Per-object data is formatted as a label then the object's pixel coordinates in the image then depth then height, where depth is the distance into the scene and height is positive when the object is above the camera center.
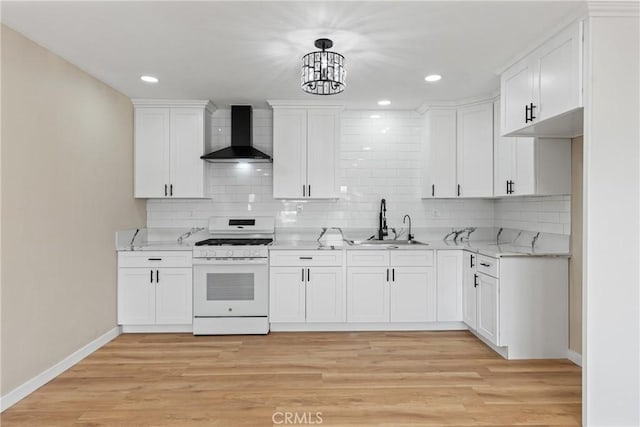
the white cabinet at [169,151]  4.40 +0.68
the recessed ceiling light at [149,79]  3.62 +1.23
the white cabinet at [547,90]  2.46 +0.88
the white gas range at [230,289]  4.10 -0.81
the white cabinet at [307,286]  4.16 -0.78
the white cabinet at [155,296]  4.13 -0.89
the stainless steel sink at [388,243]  4.43 -0.35
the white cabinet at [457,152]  4.29 +0.68
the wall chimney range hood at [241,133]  4.36 +0.90
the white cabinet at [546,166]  3.51 +0.42
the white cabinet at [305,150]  4.44 +0.70
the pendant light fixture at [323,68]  2.76 +1.02
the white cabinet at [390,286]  4.18 -0.78
